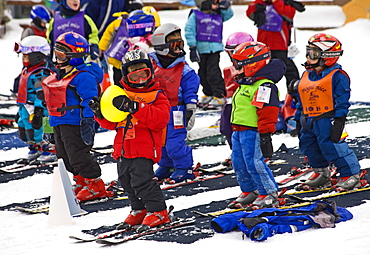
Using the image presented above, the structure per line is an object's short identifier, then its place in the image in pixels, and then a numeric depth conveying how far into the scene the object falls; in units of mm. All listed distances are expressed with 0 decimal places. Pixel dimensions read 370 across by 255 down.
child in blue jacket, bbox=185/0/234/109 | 23587
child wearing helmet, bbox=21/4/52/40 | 27821
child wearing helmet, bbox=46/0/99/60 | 21257
